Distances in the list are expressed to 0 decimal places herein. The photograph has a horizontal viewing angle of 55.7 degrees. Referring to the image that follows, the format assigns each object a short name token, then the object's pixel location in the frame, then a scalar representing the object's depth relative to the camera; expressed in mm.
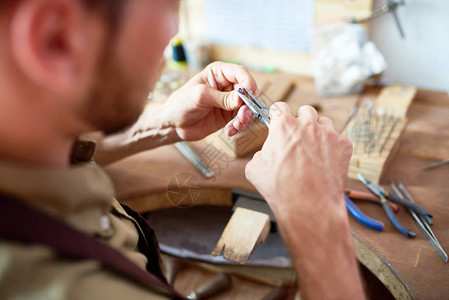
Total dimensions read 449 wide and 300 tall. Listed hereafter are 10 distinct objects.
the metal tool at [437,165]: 1058
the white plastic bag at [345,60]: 1322
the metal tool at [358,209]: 872
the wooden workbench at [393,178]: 785
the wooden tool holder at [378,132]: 1017
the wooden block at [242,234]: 820
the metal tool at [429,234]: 801
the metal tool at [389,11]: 1275
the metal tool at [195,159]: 1066
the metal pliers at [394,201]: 859
